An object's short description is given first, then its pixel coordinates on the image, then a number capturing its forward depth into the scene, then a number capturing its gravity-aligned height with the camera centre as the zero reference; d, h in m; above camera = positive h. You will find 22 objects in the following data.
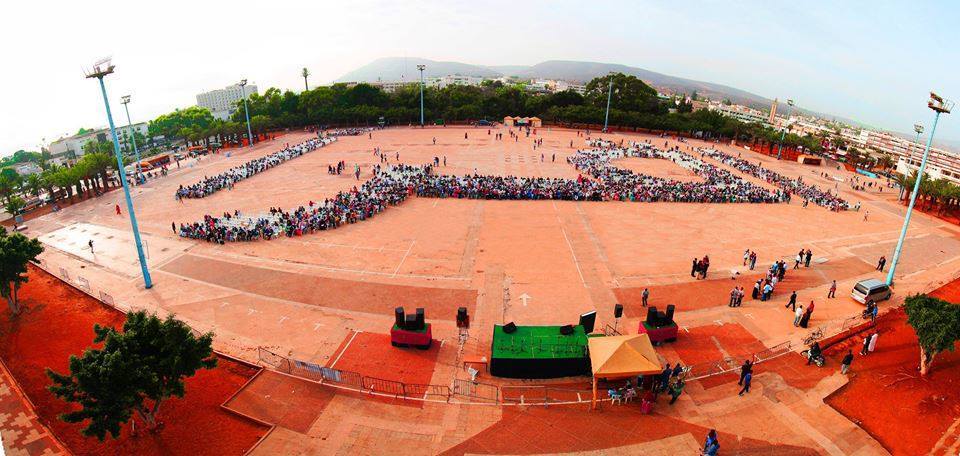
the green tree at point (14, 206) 34.06 -8.11
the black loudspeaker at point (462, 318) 18.56 -8.70
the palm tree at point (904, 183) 43.34 -7.46
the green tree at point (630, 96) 93.84 +0.61
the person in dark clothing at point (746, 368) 15.49 -8.71
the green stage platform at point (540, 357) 16.33 -8.85
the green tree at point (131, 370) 11.72 -7.17
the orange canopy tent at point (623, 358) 14.88 -8.24
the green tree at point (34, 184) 37.66 -7.27
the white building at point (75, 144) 109.01 -12.18
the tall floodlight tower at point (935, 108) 20.75 -0.25
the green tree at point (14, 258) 19.58 -6.90
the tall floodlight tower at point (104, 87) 19.63 +0.29
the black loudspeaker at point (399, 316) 18.00 -8.31
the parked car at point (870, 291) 21.89 -8.77
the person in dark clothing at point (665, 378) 15.51 -9.05
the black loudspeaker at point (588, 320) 18.30 -8.54
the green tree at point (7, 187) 37.06 -7.40
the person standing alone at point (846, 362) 16.34 -9.00
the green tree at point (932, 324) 15.23 -7.24
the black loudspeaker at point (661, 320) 18.50 -8.57
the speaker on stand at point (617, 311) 19.14 -8.55
